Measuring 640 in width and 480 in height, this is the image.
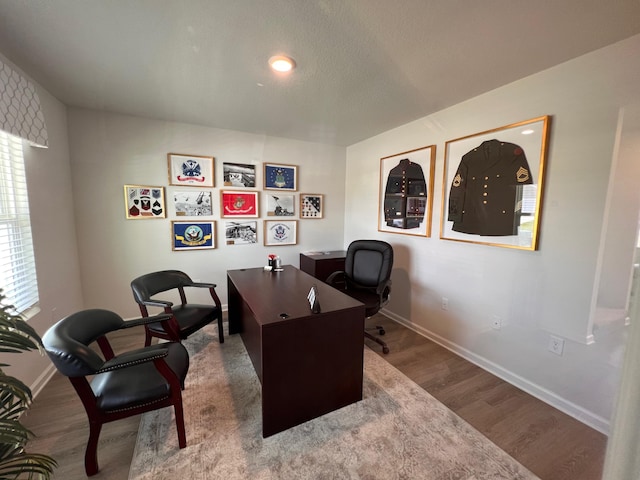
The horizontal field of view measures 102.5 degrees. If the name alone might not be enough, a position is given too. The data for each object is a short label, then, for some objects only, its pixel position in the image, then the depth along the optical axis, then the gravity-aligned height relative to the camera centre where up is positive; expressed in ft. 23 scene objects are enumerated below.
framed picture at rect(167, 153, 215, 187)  10.03 +1.61
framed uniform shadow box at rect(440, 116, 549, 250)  6.35 +0.87
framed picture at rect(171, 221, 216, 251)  10.34 -1.01
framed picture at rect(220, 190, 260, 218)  11.01 +0.34
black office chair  8.59 -2.28
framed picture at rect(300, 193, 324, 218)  12.64 +0.40
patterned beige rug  4.53 -4.51
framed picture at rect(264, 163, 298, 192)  11.69 +1.64
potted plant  2.91 -2.38
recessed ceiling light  5.79 +3.45
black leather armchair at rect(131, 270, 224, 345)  6.79 -3.05
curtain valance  5.43 +2.27
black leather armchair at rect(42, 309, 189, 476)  3.94 -3.15
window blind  5.87 -0.61
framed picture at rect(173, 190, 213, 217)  10.27 +0.30
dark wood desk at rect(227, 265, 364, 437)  5.07 -2.98
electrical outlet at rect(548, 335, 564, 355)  6.01 -2.99
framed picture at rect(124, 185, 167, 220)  9.55 +0.29
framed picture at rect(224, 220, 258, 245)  11.27 -0.92
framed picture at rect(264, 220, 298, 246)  12.03 -0.94
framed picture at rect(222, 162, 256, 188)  10.91 +1.58
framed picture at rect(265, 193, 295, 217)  11.91 +0.35
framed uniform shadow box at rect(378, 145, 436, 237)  9.13 +0.88
